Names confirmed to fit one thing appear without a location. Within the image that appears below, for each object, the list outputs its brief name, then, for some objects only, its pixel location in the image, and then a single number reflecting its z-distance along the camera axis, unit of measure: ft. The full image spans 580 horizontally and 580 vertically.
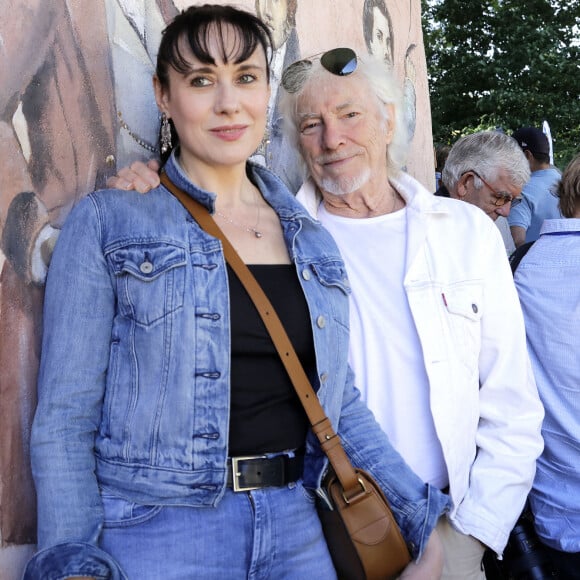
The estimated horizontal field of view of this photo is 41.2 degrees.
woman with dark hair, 5.30
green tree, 49.19
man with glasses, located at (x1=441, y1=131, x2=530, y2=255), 13.16
